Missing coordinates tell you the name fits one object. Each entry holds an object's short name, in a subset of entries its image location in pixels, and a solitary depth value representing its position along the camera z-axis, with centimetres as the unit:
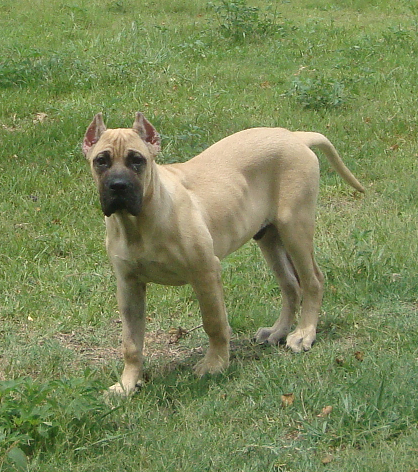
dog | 917
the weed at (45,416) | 778
